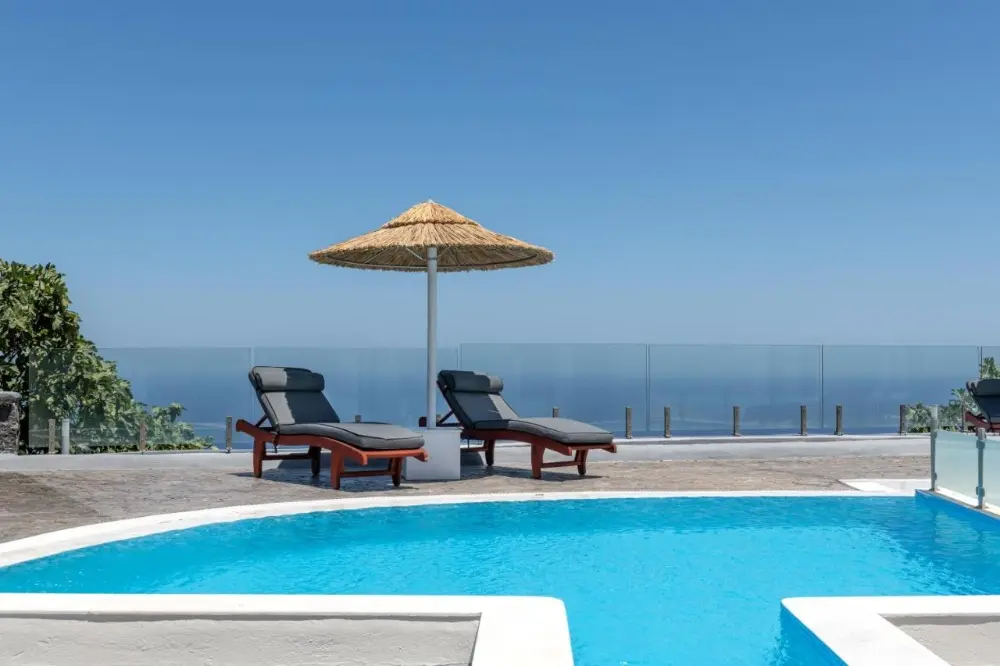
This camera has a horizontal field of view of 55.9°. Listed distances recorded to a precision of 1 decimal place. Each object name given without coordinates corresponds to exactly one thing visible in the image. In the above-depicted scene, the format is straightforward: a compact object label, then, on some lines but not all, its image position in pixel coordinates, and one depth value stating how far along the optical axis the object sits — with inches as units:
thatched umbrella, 374.9
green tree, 506.3
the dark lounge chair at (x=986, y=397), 552.1
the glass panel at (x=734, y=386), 642.2
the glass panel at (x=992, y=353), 725.9
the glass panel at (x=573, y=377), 612.4
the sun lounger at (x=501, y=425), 365.7
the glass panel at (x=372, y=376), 588.4
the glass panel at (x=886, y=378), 666.8
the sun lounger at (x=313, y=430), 334.3
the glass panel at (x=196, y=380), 546.0
